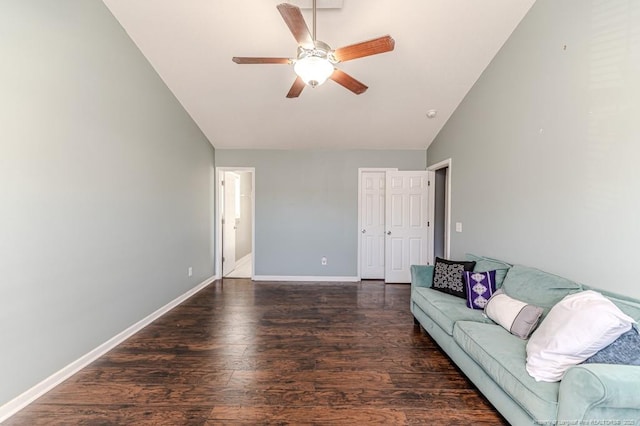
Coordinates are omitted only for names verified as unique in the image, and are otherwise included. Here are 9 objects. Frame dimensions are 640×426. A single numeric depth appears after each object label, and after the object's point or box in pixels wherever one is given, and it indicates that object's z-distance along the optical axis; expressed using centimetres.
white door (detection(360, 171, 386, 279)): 507
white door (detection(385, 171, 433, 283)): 484
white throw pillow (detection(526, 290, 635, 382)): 138
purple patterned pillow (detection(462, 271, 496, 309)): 249
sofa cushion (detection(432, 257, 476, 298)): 281
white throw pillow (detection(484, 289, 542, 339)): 190
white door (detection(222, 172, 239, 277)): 518
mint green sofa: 120
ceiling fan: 187
